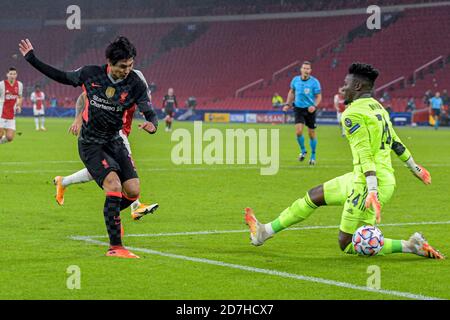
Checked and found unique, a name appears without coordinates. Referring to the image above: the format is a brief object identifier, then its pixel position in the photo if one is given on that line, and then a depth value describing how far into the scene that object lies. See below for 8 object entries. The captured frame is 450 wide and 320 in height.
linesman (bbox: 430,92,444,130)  46.20
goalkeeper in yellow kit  8.78
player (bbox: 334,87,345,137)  42.41
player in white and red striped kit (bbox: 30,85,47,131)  42.91
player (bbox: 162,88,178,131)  42.28
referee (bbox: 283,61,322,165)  22.78
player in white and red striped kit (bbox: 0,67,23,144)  24.38
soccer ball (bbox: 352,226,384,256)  8.77
